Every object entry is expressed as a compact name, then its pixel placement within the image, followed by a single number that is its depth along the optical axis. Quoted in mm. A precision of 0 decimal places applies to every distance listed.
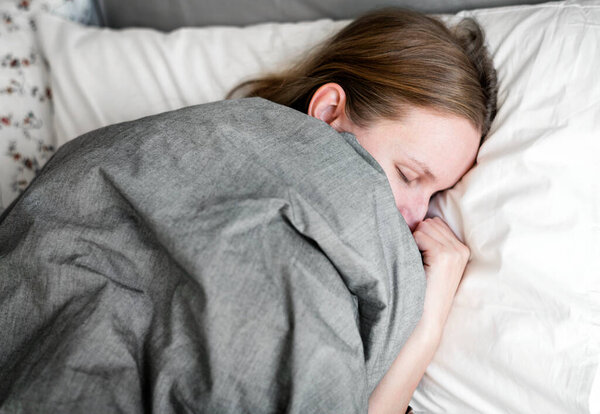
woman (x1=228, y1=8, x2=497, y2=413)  873
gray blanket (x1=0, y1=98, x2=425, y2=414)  656
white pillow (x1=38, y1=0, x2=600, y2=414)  807
